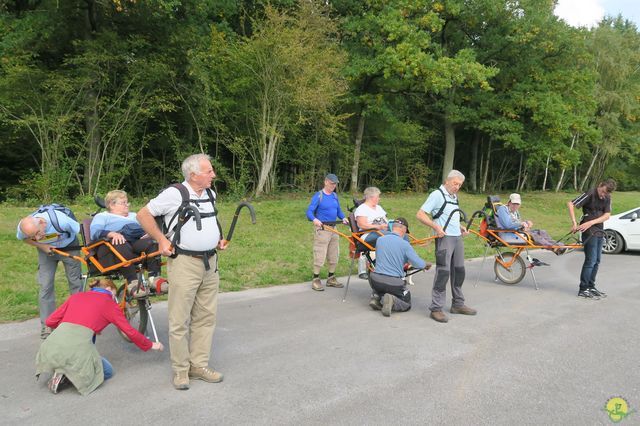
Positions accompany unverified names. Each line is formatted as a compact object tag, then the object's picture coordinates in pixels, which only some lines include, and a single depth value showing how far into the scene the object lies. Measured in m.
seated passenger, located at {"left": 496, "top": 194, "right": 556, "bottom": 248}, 8.45
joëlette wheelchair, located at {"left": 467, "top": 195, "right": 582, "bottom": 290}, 8.37
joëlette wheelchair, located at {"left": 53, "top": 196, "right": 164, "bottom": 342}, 4.75
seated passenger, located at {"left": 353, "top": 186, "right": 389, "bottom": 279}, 7.43
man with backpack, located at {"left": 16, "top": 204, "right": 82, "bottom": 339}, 4.74
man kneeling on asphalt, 6.52
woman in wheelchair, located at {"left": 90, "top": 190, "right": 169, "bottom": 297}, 4.82
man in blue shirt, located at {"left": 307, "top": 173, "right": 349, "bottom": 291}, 7.98
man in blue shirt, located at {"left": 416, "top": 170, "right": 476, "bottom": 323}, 6.23
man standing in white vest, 3.89
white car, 13.16
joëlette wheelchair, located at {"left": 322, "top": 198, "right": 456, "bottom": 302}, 7.23
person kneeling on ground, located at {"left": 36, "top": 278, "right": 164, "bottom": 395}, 3.78
